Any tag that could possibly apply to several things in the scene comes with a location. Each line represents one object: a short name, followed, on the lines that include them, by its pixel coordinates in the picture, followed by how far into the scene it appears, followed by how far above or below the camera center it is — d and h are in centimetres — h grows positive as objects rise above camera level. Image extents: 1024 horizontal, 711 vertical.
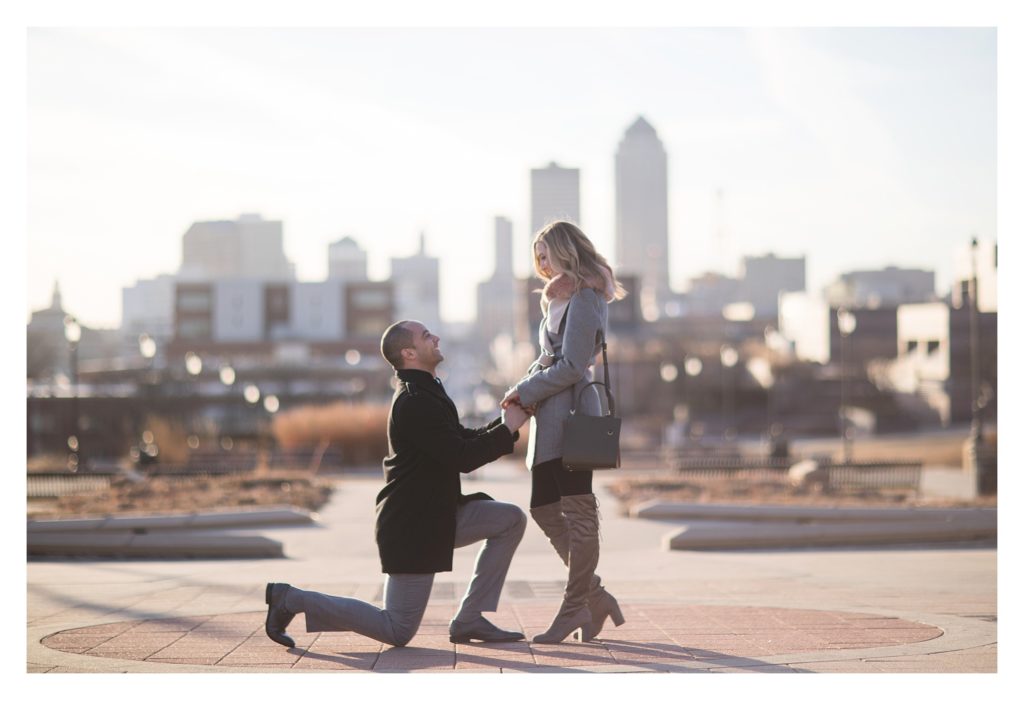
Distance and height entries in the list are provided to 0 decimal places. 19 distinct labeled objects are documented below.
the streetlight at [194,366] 5891 -71
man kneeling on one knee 660 -72
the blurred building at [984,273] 6712 +368
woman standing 666 -24
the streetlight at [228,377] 6034 -118
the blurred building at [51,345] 4866 +32
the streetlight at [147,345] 4033 +14
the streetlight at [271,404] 4731 -193
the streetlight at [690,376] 6472 -135
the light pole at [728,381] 6719 -157
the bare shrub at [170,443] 3033 -207
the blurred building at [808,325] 9936 +181
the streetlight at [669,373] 7398 -127
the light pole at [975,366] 2288 -31
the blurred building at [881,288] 11431 +706
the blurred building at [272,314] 10888 +285
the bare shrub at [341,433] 3300 -198
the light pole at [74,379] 2797 -62
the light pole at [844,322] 3553 +69
